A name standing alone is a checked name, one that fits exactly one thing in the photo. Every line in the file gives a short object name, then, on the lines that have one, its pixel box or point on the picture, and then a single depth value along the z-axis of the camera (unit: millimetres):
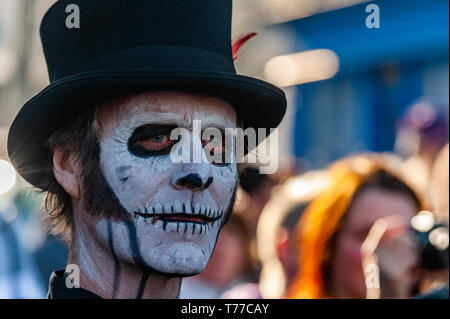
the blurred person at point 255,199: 4660
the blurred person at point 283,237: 4000
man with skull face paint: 2143
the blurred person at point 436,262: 2857
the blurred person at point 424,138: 5105
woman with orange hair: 3438
